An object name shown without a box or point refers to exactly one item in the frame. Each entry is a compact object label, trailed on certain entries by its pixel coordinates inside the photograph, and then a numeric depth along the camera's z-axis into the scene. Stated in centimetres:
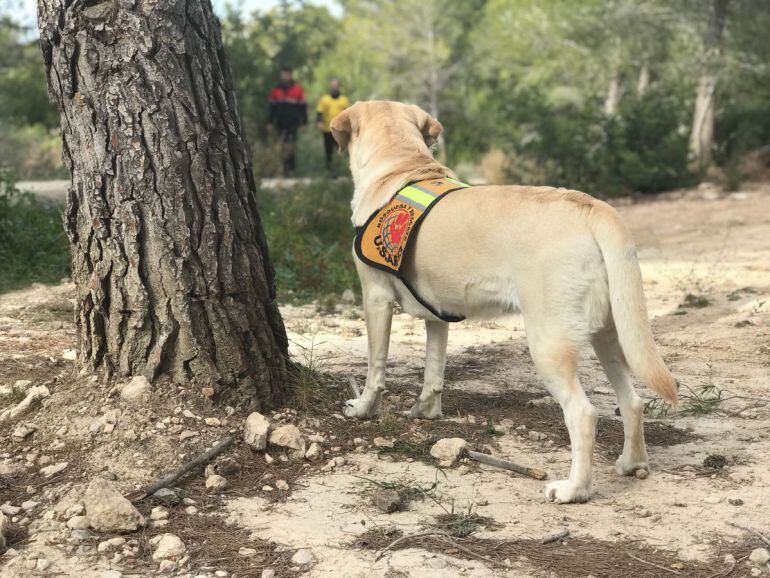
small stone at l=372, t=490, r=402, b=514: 352
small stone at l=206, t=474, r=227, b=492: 374
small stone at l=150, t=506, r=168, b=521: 345
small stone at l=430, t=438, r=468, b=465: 407
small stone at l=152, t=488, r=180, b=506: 356
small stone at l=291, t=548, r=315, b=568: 310
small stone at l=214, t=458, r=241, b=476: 386
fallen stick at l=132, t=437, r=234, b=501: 360
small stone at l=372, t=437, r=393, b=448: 430
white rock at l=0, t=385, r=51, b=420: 420
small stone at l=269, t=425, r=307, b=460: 409
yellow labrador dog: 365
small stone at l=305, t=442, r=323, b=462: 407
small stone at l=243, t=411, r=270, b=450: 404
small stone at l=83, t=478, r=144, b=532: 330
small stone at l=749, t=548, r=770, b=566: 311
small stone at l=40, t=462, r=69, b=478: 377
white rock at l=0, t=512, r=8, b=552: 316
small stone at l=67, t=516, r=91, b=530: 331
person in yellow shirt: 1709
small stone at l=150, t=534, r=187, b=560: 316
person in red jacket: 1770
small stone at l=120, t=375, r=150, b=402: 416
